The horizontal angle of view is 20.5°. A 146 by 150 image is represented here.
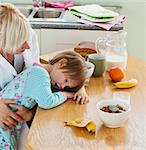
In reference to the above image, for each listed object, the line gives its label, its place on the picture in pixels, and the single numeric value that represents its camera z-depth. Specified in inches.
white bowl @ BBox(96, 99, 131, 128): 64.1
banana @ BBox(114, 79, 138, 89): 81.6
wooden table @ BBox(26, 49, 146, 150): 60.4
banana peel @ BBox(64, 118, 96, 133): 64.1
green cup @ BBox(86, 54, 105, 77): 86.8
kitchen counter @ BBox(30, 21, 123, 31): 120.9
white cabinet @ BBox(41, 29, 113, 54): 120.8
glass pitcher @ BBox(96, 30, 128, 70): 91.0
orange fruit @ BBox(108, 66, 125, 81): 84.4
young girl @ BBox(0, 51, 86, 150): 72.5
